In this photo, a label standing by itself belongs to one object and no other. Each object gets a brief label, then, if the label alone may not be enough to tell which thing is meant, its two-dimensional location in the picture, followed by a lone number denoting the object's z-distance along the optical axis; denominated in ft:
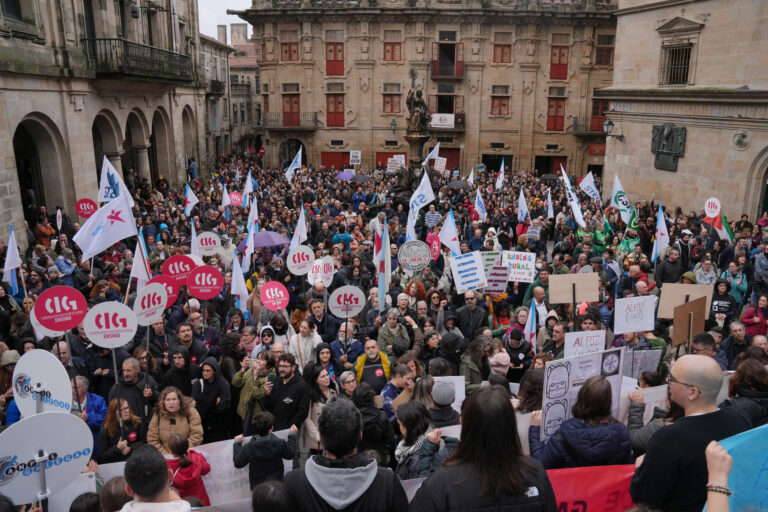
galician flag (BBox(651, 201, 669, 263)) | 39.22
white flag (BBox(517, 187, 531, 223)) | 53.01
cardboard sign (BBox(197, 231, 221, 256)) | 38.19
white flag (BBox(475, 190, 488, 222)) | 53.57
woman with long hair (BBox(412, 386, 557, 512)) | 8.53
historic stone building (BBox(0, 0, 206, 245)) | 47.62
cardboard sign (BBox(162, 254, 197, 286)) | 31.40
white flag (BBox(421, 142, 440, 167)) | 80.43
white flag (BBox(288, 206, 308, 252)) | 39.81
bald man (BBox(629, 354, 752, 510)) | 10.32
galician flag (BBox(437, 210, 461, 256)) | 37.99
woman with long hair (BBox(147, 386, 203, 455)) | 18.78
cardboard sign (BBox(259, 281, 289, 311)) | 28.53
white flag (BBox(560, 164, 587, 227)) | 47.11
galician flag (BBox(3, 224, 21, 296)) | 31.71
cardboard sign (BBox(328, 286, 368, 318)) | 26.86
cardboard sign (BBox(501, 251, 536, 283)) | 34.58
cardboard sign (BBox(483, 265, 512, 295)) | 34.78
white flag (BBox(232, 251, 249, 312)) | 31.50
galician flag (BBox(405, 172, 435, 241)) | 45.82
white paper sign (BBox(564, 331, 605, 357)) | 21.68
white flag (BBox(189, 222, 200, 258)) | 36.30
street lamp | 76.79
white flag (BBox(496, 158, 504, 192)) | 76.80
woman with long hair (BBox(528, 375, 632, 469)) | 13.23
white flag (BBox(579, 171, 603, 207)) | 56.49
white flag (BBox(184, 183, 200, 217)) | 54.08
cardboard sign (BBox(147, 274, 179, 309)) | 25.99
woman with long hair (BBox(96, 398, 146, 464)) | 18.37
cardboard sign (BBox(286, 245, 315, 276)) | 34.04
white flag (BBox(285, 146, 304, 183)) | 70.08
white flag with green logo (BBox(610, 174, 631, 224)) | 51.29
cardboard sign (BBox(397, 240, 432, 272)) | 33.09
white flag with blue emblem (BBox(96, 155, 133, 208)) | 40.11
